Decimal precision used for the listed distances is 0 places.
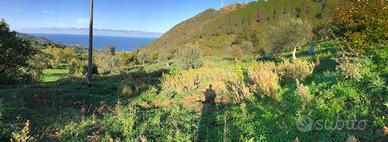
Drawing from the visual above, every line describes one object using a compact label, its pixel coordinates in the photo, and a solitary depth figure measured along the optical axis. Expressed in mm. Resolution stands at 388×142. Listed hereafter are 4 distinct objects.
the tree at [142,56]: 83562
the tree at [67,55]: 93969
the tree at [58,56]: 90194
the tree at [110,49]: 91512
